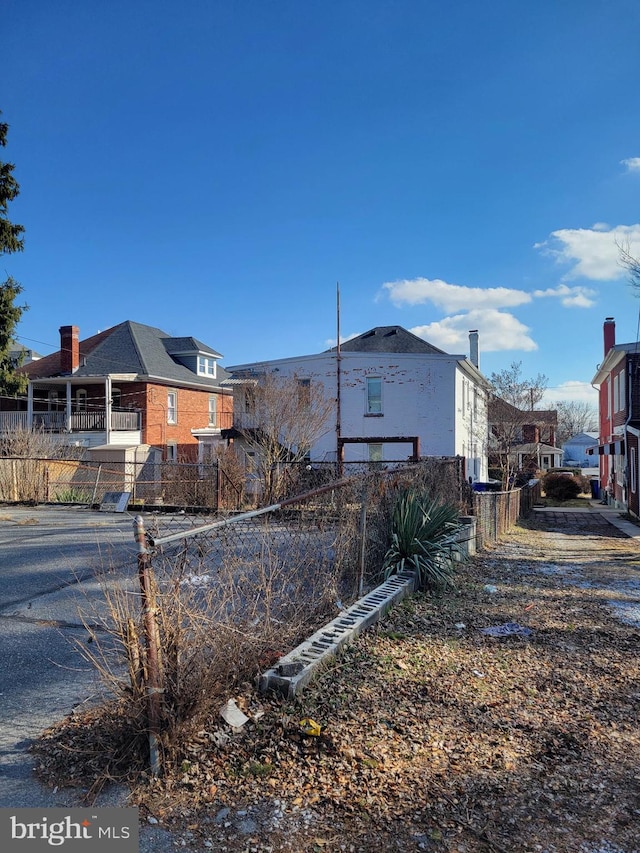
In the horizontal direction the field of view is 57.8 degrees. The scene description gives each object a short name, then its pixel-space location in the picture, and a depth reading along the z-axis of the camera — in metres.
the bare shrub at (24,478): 17.98
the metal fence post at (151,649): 2.79
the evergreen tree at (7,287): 16.98
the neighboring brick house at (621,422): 19.92
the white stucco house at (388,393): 23.70
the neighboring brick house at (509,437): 32.00
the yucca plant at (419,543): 6.59
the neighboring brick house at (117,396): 28.59
